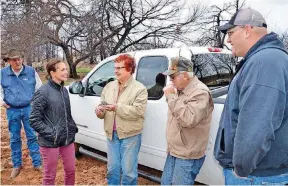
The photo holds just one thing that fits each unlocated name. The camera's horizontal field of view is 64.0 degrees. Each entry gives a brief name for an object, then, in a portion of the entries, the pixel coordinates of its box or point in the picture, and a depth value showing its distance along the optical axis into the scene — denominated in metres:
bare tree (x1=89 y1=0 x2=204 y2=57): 16.60
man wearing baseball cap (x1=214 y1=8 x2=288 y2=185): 1.12
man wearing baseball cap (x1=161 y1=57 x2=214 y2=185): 1.98
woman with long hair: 2.40
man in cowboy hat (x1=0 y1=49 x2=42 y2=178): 3.37
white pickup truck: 2.31
